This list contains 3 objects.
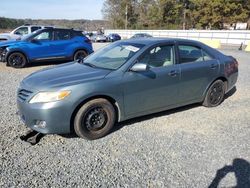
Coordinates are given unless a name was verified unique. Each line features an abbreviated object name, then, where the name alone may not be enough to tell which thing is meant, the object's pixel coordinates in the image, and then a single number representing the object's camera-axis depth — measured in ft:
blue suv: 27.46
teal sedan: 9.83
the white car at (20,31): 42.43
